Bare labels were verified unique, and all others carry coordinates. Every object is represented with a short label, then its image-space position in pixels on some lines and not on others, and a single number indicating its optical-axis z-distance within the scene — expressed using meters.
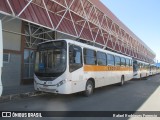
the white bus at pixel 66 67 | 5.88
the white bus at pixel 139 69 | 16.14
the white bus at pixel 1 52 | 3.65
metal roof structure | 7.79
